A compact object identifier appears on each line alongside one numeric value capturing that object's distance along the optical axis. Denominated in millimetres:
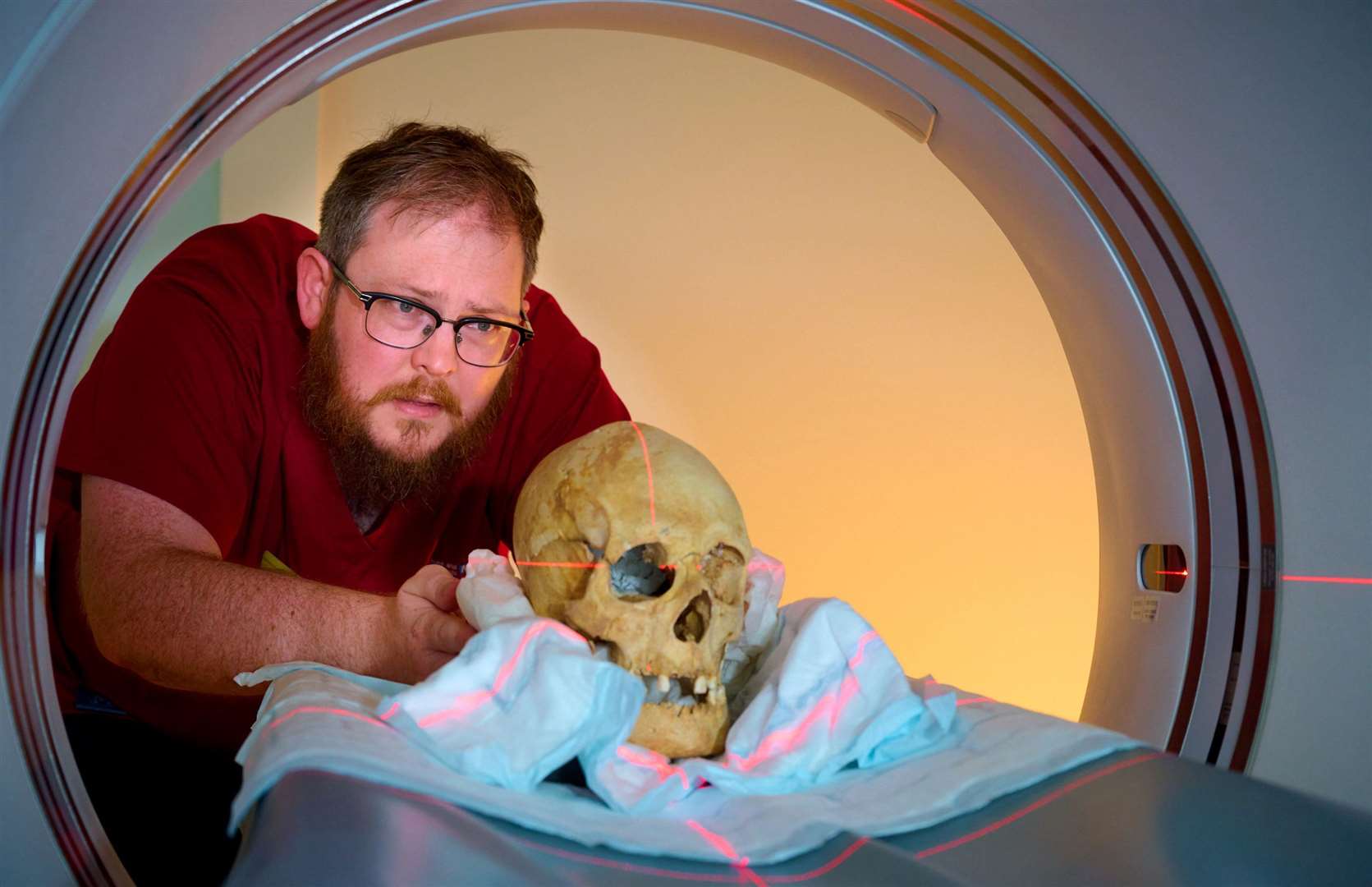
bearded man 1706
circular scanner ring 1104
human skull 1304
